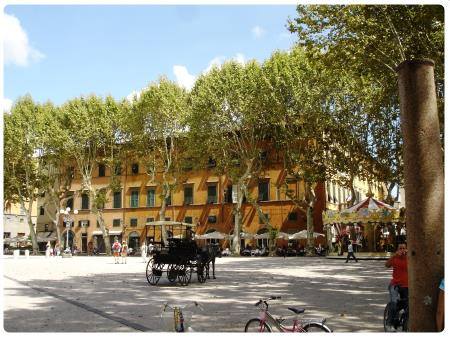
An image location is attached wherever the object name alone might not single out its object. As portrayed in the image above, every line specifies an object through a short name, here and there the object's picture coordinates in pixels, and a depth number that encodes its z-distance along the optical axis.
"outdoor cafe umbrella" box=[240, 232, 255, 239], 45.32
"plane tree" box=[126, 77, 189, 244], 42.00
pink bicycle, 5.95
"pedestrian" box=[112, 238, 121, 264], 31.94
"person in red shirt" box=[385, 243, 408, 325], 7.46
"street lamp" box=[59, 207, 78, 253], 40.19
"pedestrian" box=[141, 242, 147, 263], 33.82
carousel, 32.74
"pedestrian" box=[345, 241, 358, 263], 29.86
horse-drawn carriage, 15.91
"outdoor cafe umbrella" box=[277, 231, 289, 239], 42.65
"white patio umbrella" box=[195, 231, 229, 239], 45.66
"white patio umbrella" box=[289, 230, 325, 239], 42.00
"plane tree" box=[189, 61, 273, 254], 37.97
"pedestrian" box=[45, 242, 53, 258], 40.82
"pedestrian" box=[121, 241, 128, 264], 32.66
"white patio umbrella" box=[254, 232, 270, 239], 44.35
